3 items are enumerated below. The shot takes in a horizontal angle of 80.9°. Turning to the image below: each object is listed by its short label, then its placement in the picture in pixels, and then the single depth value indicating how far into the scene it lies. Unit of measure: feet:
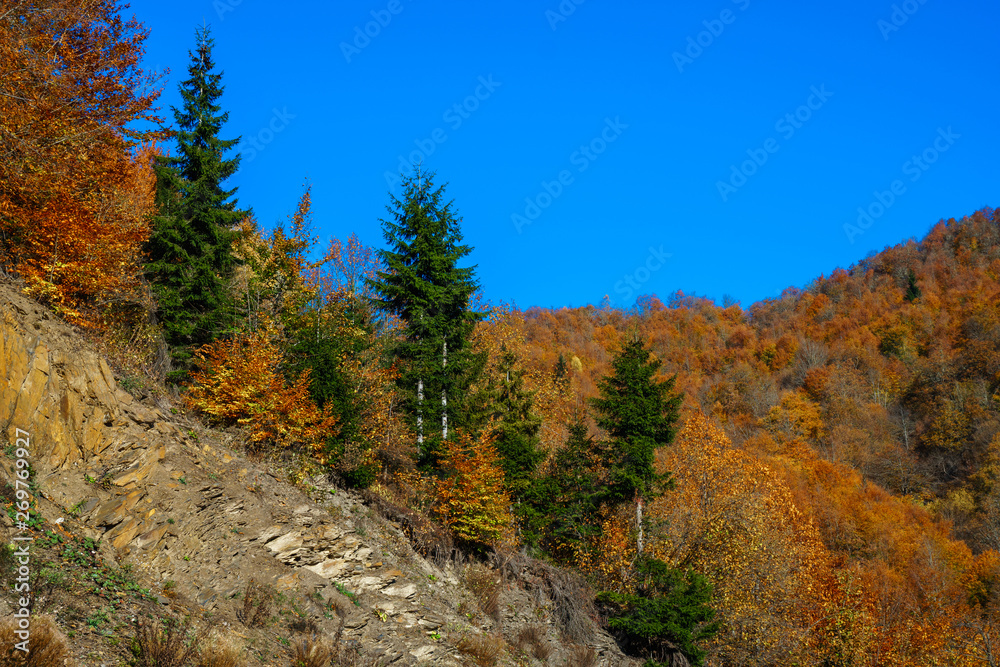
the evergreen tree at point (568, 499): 88.28
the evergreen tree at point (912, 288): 390.62
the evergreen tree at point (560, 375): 168.76
